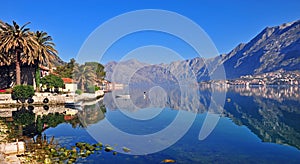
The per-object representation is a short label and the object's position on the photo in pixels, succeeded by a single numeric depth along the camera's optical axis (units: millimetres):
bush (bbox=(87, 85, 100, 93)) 76050
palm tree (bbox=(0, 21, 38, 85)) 42406
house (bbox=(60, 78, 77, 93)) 71975
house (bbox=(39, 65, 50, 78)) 61912
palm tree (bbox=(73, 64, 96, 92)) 79000
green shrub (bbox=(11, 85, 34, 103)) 42844
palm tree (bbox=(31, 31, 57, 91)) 47469
